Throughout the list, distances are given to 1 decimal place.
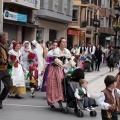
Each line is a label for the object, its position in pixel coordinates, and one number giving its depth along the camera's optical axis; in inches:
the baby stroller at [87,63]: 1007.0
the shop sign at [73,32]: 1970.8
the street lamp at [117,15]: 1227.2
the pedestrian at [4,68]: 404.2
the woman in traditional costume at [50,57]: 445.4
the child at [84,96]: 390.9
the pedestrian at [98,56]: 1074.9
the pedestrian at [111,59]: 1036.1
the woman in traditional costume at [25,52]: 551.5
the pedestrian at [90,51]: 1029.2
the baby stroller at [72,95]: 390.6
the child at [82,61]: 976.4
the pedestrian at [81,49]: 1080.0
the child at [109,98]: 263.6
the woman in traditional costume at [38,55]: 565.9
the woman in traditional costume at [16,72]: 485.1
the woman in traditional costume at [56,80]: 411.5
